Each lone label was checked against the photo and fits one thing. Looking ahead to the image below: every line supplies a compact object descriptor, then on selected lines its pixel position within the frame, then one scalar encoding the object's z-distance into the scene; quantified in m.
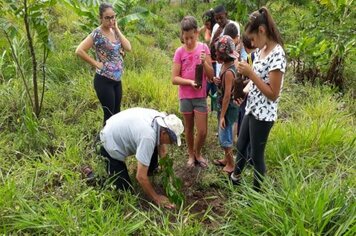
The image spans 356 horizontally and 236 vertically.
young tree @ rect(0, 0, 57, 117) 3.99
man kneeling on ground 2.83
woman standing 3.77
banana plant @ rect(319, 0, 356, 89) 4.77
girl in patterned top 2.63
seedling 3.03
